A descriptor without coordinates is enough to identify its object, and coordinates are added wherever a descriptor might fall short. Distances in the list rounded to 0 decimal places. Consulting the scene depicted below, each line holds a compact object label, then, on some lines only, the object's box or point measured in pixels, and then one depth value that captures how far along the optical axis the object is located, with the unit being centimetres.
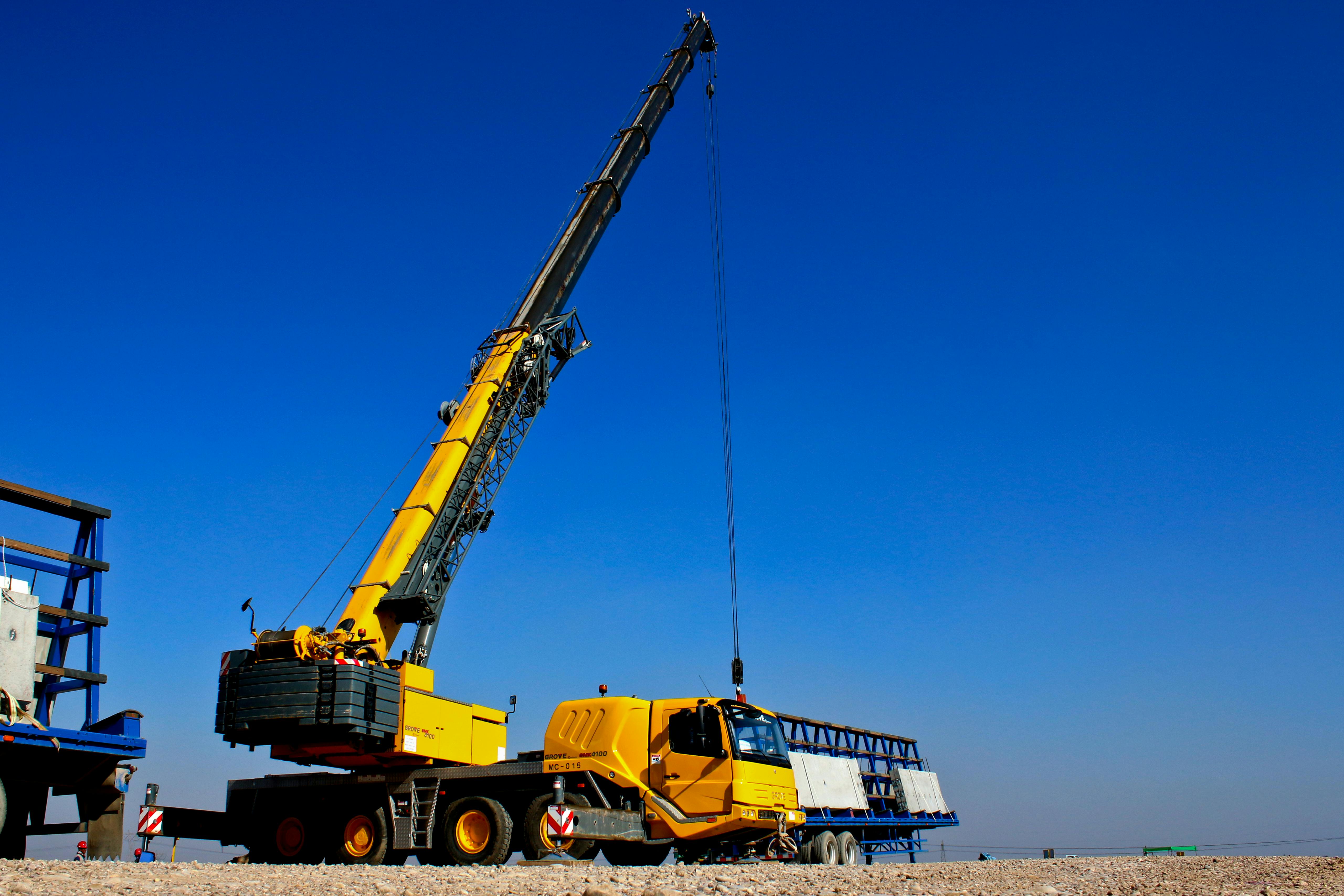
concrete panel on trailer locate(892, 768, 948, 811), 2566
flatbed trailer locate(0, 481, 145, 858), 1057
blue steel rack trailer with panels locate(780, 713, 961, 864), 2182
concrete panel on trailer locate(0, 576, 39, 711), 1072
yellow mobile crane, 1343
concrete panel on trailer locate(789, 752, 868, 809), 2030
